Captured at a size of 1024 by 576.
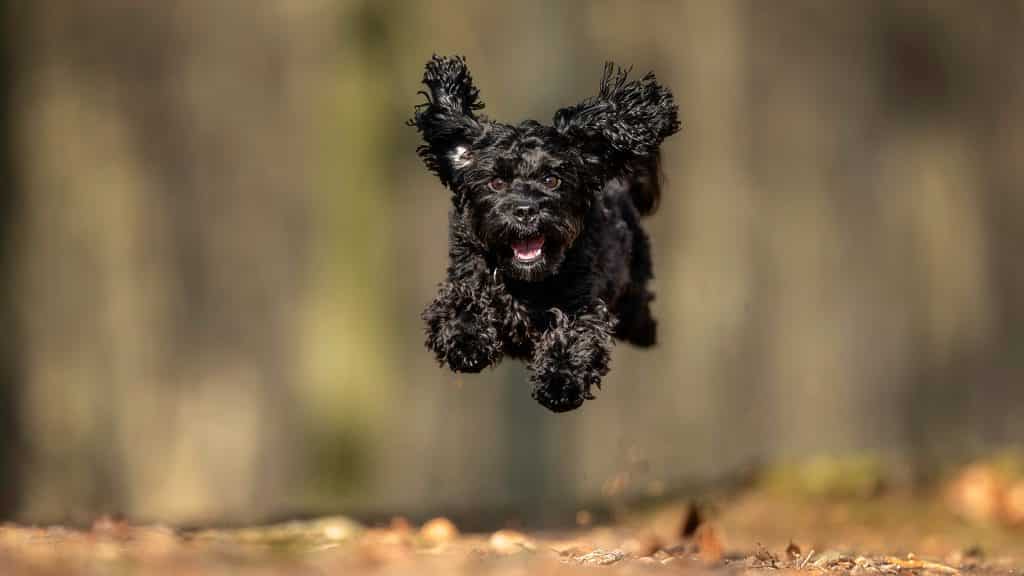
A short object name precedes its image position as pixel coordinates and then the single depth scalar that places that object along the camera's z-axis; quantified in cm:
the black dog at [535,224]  1151
